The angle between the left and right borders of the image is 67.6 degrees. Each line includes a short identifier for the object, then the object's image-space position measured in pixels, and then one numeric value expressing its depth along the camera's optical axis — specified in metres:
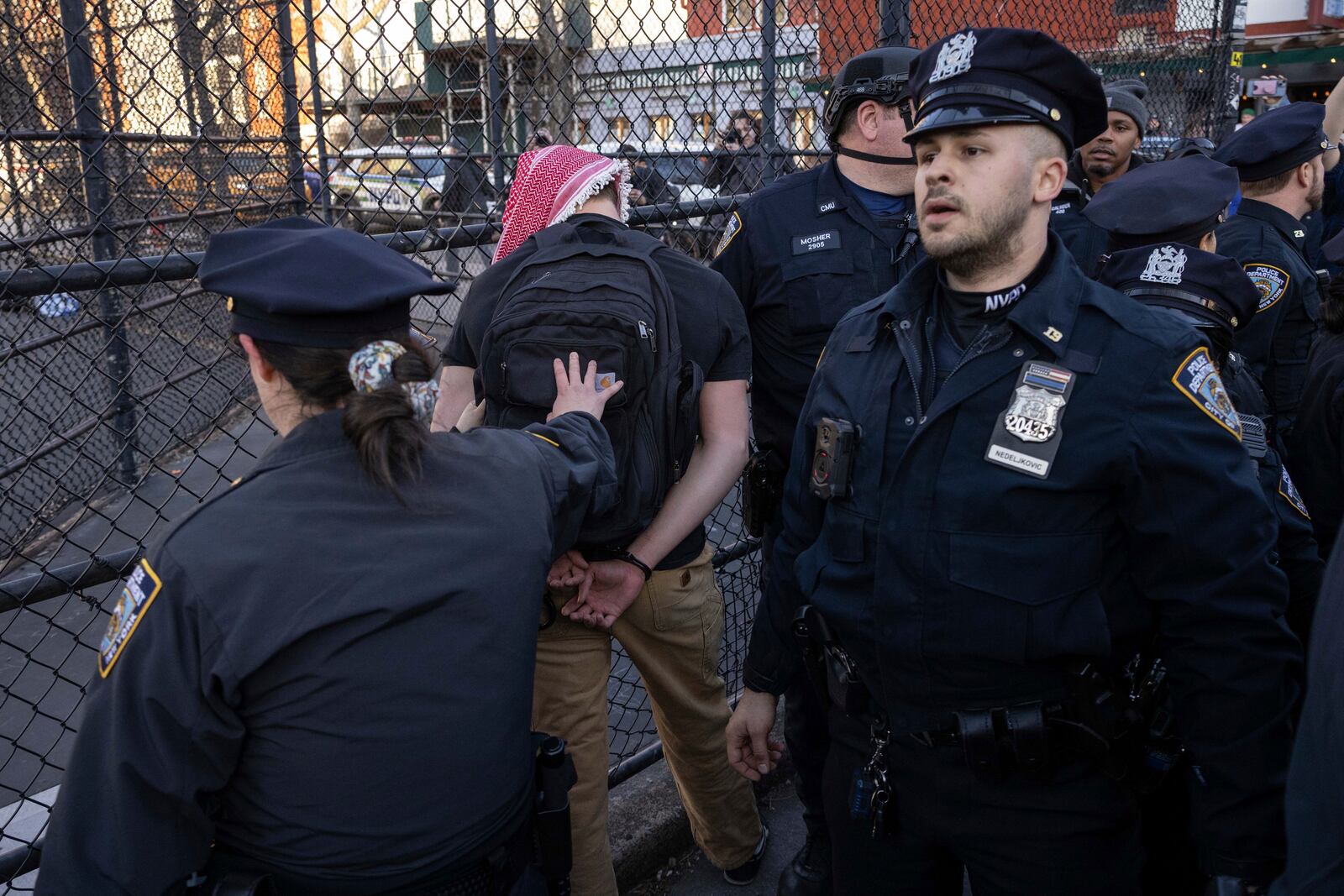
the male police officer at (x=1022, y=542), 1.66
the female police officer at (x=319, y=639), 1.36
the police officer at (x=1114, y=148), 4.46
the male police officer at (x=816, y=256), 2.87
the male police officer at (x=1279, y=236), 3.38
